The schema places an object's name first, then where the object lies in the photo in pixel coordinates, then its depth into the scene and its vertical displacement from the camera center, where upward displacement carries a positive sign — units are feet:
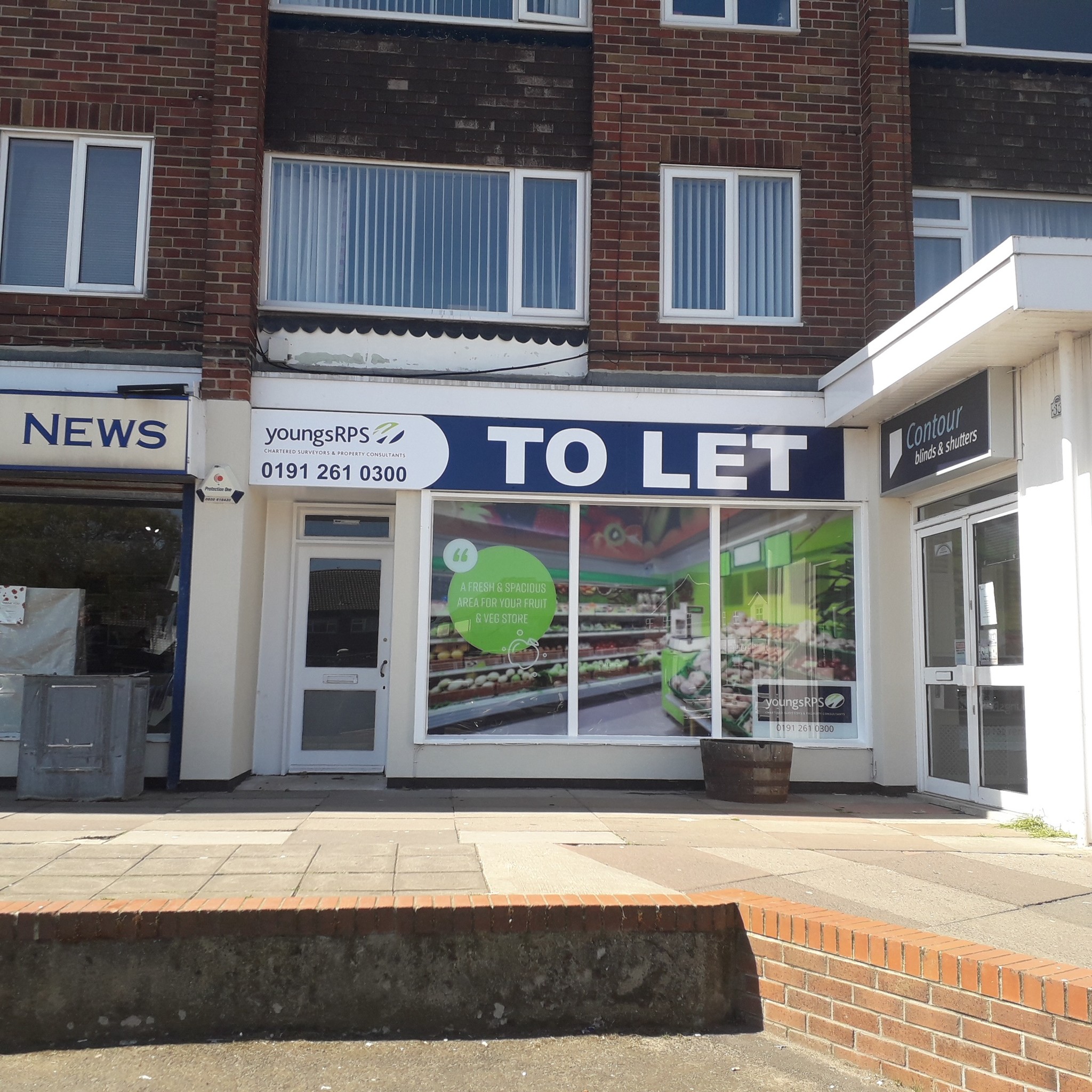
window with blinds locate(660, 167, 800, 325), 34.50 +13.54
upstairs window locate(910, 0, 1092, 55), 36.60 +21.90
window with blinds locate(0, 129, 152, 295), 32.99 +13.66
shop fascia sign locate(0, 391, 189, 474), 30.14 +6.31
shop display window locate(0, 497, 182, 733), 32.35 +2.17
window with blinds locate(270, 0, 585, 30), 34.58 +20.94
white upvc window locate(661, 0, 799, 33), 35.29 +21.38
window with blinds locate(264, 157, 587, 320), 34.19 +13.42
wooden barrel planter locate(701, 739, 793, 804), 29.63 -2.70
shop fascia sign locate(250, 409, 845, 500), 31.91 +6.31
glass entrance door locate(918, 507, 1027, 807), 27.78 +0.41
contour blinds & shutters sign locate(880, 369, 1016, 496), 27.12 +6.37
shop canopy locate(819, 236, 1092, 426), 23.24 +8.06
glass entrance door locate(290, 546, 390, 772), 34.58 +0.01
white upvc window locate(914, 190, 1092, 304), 35.58 +14.79
